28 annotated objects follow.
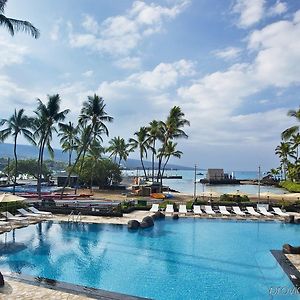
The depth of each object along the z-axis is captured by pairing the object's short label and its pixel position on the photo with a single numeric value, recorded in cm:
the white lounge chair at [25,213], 2123
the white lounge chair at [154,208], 2527
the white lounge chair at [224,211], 2427
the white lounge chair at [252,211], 2413
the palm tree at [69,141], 4833
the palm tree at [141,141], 4984
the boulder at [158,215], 2261
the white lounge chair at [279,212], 2398
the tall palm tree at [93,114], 3438
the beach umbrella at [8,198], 1914
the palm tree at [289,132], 3114
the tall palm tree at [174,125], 4219
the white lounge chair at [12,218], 1950
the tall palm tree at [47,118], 3231
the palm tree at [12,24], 1678
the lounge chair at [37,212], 2176
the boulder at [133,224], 1958
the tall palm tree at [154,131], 4416
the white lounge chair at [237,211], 2422
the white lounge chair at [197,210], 2445
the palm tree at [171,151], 4789
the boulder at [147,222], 2002
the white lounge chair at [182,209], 2464
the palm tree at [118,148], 5953
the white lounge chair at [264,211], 2395
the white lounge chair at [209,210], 2427
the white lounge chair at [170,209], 2506
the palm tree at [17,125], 3666
